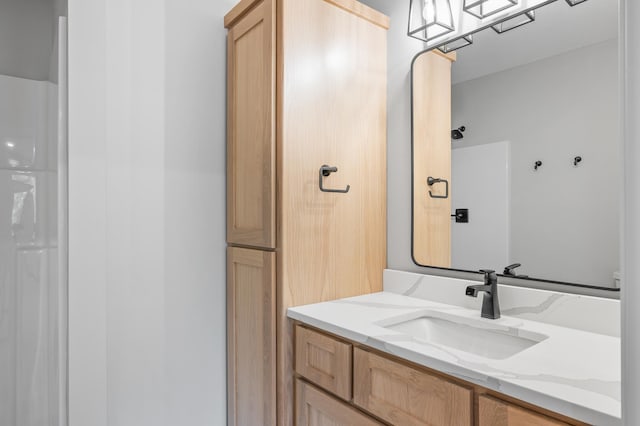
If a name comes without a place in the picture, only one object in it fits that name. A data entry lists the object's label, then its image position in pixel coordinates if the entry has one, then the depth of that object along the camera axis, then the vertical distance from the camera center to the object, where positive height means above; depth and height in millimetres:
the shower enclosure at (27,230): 1582 -59
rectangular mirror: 1104 +200
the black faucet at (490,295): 1227 -250
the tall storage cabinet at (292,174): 1386 +153
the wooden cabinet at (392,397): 794 -427
